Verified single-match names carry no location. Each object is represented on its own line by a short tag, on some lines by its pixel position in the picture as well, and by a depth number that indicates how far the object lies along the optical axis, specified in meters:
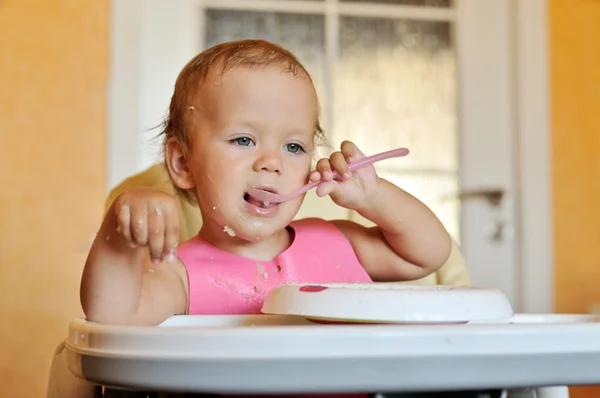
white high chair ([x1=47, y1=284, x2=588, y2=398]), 0.52
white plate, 0.60
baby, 0.84
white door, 2.05
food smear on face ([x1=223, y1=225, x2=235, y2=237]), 0.86
